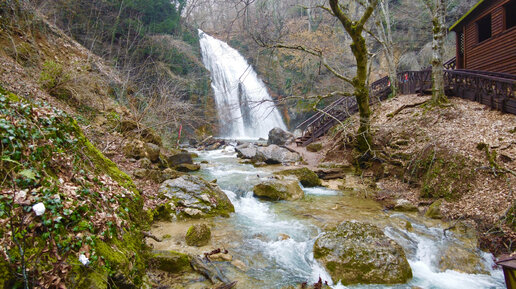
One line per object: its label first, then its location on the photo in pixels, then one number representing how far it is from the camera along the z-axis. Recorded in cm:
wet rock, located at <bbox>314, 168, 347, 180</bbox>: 1084
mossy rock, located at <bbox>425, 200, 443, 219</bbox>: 669
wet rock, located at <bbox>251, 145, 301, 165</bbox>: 1378
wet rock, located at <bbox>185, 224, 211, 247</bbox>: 496
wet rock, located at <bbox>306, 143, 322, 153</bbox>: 1574
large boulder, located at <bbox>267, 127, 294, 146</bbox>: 1918
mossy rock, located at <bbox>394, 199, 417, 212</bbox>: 724
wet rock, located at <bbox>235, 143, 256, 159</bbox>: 1515
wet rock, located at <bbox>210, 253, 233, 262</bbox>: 451
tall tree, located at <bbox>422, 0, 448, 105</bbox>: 1117
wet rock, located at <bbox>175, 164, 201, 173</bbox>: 1158
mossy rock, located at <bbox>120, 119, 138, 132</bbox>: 1026
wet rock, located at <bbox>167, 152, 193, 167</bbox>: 1176
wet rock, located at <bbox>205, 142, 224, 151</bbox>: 1999
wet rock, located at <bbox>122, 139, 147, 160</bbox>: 912
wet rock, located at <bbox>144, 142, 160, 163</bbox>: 1008
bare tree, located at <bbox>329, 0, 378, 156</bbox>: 843
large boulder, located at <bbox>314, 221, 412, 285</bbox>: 424
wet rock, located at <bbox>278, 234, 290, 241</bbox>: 561
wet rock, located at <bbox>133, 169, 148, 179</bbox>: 732
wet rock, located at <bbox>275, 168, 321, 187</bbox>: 1004
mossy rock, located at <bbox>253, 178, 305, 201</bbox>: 835
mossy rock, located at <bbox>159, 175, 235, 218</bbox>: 645
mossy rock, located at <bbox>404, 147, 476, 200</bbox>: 709
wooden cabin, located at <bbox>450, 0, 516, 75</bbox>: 1262
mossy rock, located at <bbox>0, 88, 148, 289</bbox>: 243
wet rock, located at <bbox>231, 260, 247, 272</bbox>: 440
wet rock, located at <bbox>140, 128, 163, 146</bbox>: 1163
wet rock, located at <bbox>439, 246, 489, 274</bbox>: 474
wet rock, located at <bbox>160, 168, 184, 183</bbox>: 826
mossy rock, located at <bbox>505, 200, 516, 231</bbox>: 547
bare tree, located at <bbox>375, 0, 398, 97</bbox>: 1541
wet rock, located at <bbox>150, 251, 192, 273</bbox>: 396
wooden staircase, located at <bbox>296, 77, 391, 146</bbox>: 1738
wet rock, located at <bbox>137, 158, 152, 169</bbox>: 863
